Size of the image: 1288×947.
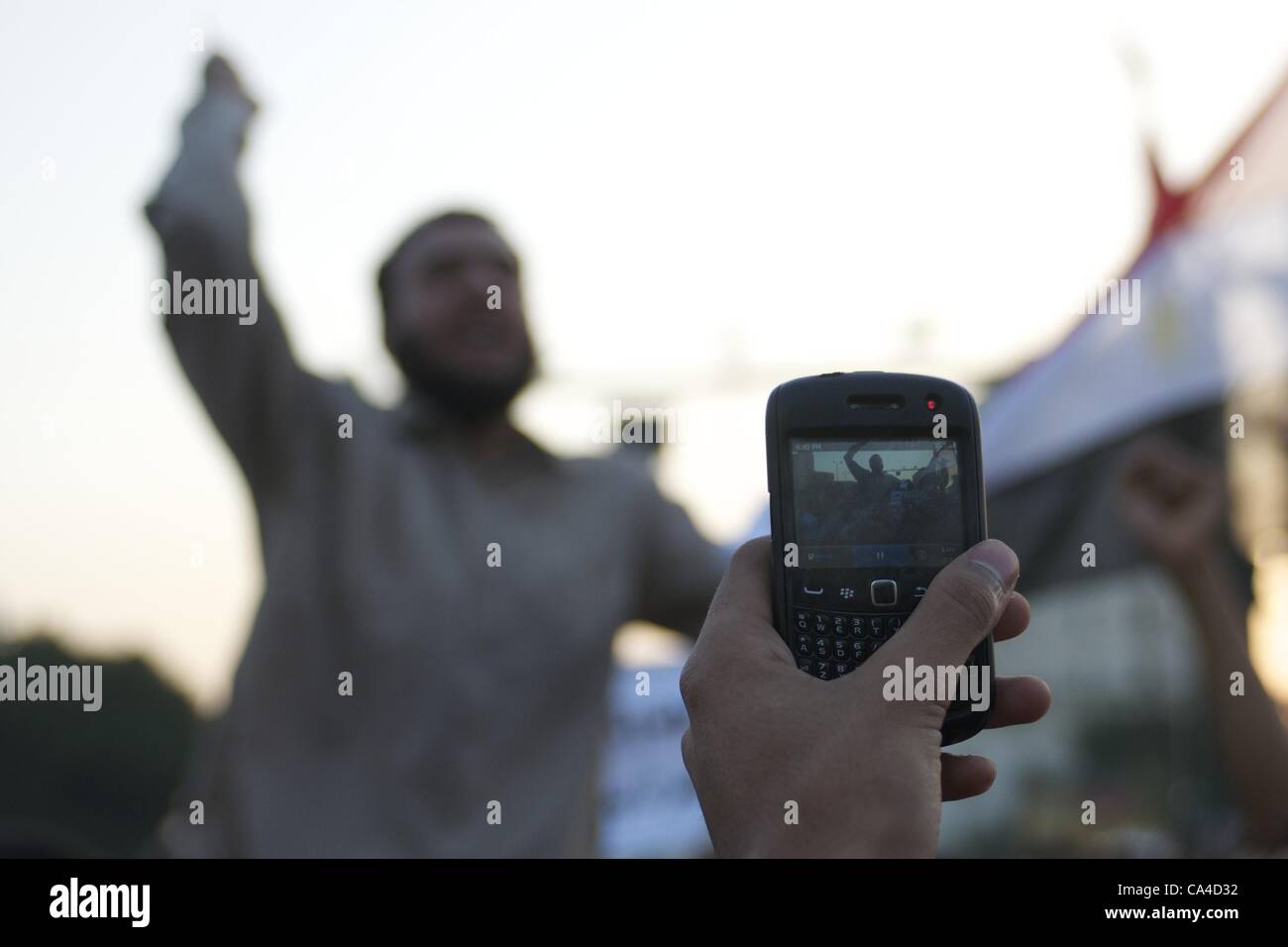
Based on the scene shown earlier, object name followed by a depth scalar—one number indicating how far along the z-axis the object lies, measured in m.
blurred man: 2.50
